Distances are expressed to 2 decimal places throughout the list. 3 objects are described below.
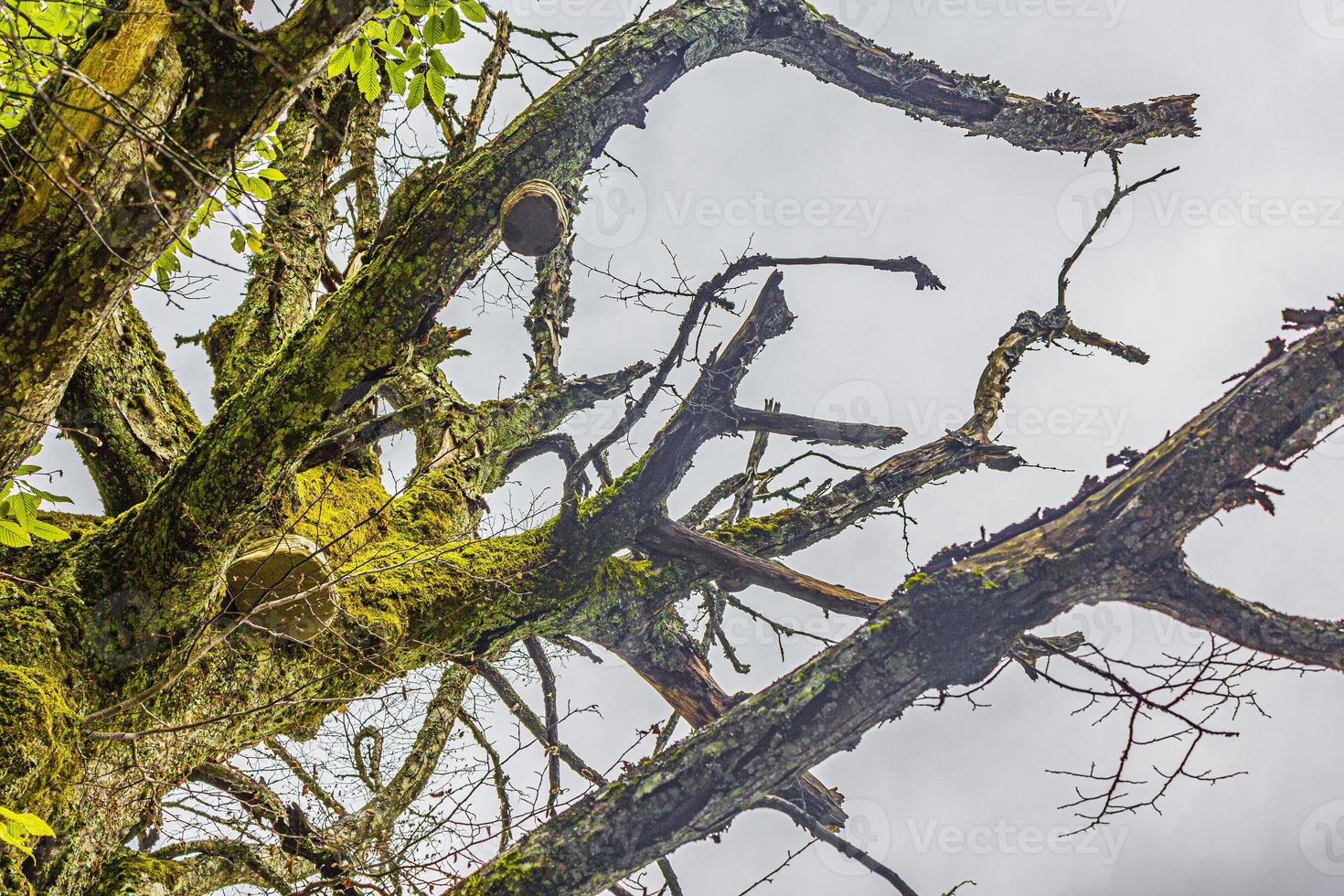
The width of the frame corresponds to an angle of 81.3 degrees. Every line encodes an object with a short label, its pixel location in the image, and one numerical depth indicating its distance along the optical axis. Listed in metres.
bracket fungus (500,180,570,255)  2.87
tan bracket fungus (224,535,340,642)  2.85
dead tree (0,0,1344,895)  2.23
